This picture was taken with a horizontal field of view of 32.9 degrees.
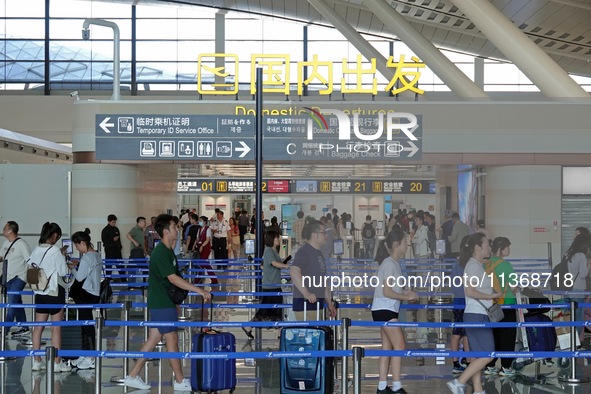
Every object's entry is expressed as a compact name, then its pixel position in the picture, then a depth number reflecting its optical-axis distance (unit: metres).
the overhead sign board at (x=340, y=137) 10.97
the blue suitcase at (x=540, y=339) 11.73
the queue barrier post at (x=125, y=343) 11.11
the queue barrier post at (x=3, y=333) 12.59
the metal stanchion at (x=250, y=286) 20.58
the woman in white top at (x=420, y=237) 10.74
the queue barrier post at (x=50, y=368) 7.52
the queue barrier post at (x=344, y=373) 8.18
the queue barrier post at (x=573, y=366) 11.19
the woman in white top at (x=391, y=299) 9.96
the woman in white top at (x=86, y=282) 11.93
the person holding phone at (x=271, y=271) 14.13
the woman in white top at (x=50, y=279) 11.27
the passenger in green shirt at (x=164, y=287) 9.95
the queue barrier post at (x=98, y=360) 9.25
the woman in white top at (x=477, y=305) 9.66
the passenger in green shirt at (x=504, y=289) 10.74
